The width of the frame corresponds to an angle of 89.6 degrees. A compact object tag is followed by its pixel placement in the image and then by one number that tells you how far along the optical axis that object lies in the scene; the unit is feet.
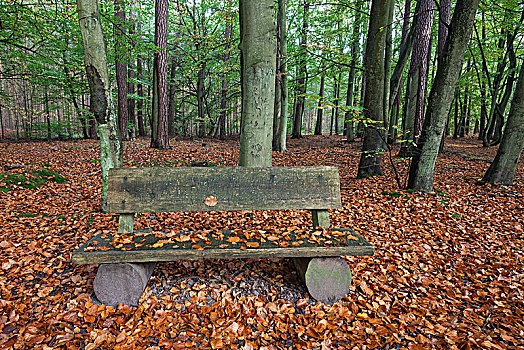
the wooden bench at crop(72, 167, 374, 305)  7.34
